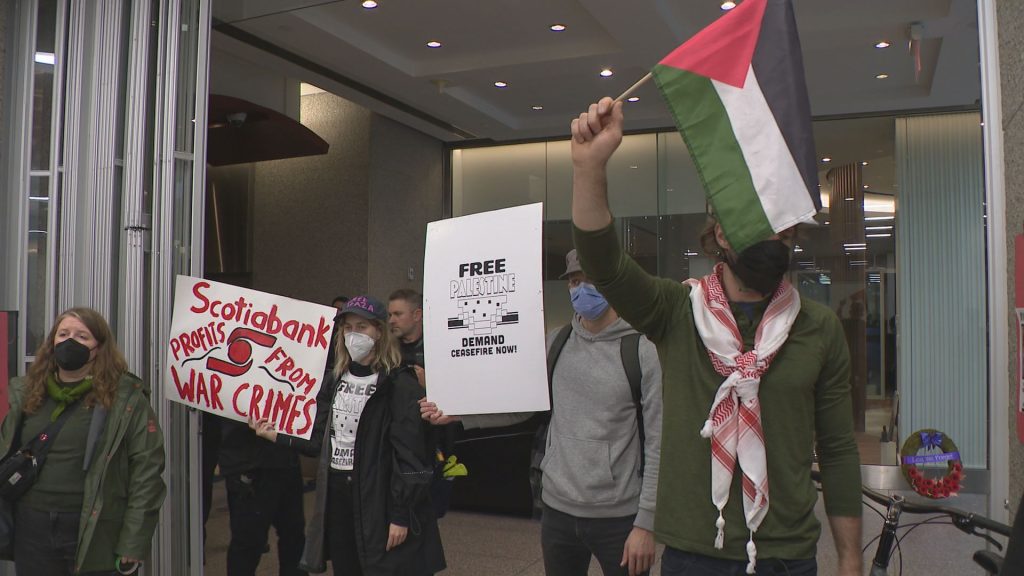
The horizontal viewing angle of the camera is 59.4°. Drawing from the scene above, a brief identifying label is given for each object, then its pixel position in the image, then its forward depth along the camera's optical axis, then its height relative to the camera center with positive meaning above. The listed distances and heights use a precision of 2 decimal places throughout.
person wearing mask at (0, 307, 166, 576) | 3.38 -0.56
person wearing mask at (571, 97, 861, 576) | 1.99 -0.19
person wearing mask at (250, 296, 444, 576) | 3.55 -0.63
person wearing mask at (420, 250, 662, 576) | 2.95 -0.43
